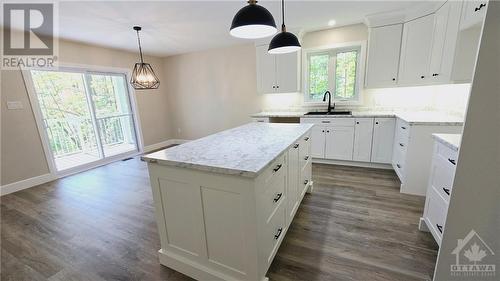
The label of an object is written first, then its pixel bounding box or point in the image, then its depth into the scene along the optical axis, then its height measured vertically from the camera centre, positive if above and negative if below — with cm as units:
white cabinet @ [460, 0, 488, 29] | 185 +71
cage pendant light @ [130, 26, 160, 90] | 310 +37
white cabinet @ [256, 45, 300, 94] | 393 +47
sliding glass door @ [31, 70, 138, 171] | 382 -22
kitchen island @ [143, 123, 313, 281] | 122 -69
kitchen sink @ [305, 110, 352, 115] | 380 -35
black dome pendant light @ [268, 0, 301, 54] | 194 +50
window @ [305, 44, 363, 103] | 379 +38
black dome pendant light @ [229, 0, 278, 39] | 144 +55
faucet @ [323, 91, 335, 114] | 396 -13
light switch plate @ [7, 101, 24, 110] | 318 +4
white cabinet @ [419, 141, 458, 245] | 153 -79
